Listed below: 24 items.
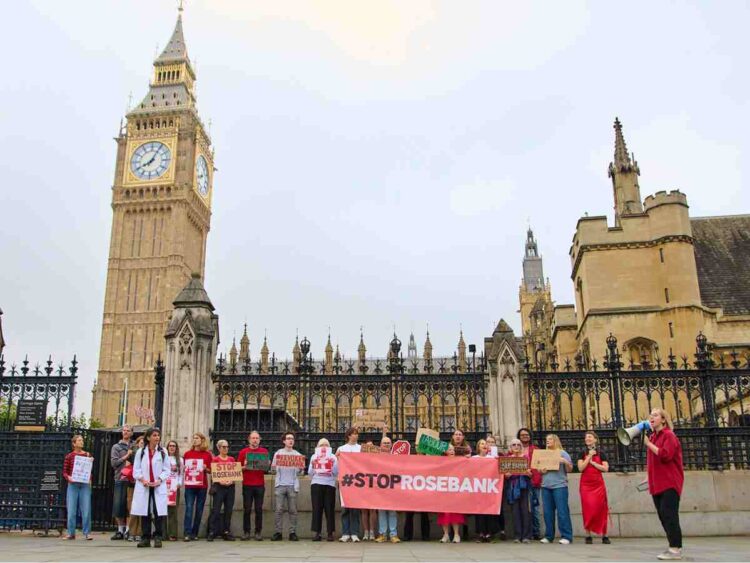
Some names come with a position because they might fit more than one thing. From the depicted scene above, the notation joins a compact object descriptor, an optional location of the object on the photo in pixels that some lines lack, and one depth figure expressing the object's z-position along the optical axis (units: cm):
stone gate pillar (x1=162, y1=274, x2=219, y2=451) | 1268
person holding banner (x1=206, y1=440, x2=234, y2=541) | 1114
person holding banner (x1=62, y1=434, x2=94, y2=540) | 1104
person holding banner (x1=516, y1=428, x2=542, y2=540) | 1112
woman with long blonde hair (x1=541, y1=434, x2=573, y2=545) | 1068
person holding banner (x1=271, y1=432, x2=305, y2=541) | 1119
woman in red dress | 1037
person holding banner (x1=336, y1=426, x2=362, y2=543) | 1103
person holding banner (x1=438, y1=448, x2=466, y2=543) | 1099
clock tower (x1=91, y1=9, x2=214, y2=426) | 7938
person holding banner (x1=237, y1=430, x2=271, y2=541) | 1124
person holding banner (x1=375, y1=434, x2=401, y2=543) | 1095
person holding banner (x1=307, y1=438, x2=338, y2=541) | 1117
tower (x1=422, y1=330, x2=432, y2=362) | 6026
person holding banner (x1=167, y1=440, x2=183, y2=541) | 1119
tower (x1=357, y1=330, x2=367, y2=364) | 5531
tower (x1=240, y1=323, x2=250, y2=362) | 6556
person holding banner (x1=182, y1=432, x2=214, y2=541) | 1113
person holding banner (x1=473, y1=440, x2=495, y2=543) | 1101
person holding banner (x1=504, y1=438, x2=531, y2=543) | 1082
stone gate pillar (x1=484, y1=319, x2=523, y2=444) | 1281
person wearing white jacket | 952
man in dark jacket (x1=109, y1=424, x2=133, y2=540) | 1126
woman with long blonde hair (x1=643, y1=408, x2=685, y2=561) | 809
